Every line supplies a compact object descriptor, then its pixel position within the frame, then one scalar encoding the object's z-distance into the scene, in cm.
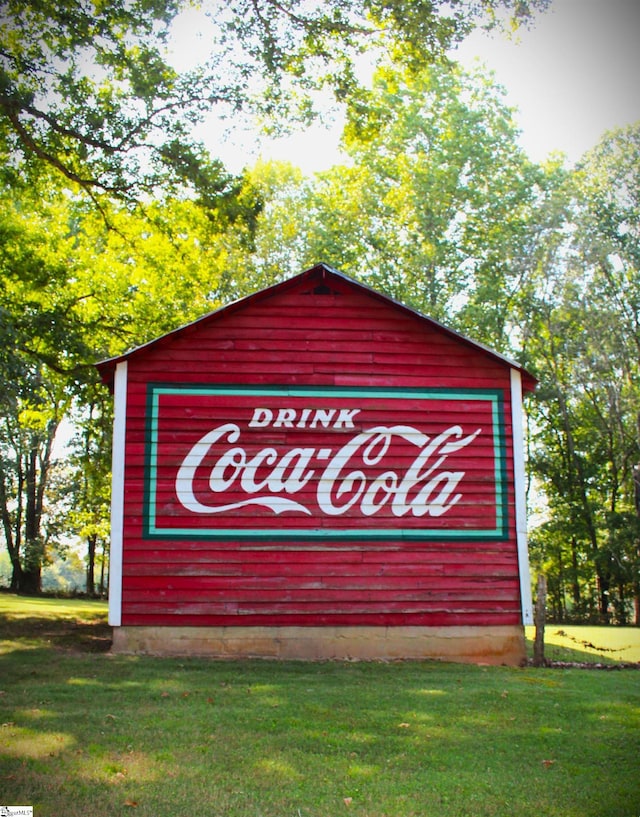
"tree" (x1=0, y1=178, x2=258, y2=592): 1905
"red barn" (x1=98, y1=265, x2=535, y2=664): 1178
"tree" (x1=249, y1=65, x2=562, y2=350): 3412
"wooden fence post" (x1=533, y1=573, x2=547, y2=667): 1192
